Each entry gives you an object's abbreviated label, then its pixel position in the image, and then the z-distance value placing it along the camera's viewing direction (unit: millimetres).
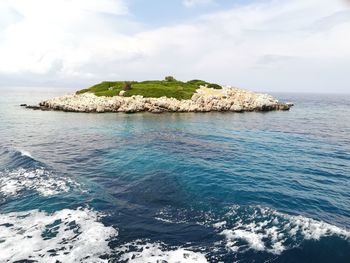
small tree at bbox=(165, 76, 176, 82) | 140138
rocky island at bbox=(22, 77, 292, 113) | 93188
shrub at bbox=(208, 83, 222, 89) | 122912
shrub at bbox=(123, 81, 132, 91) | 107481
